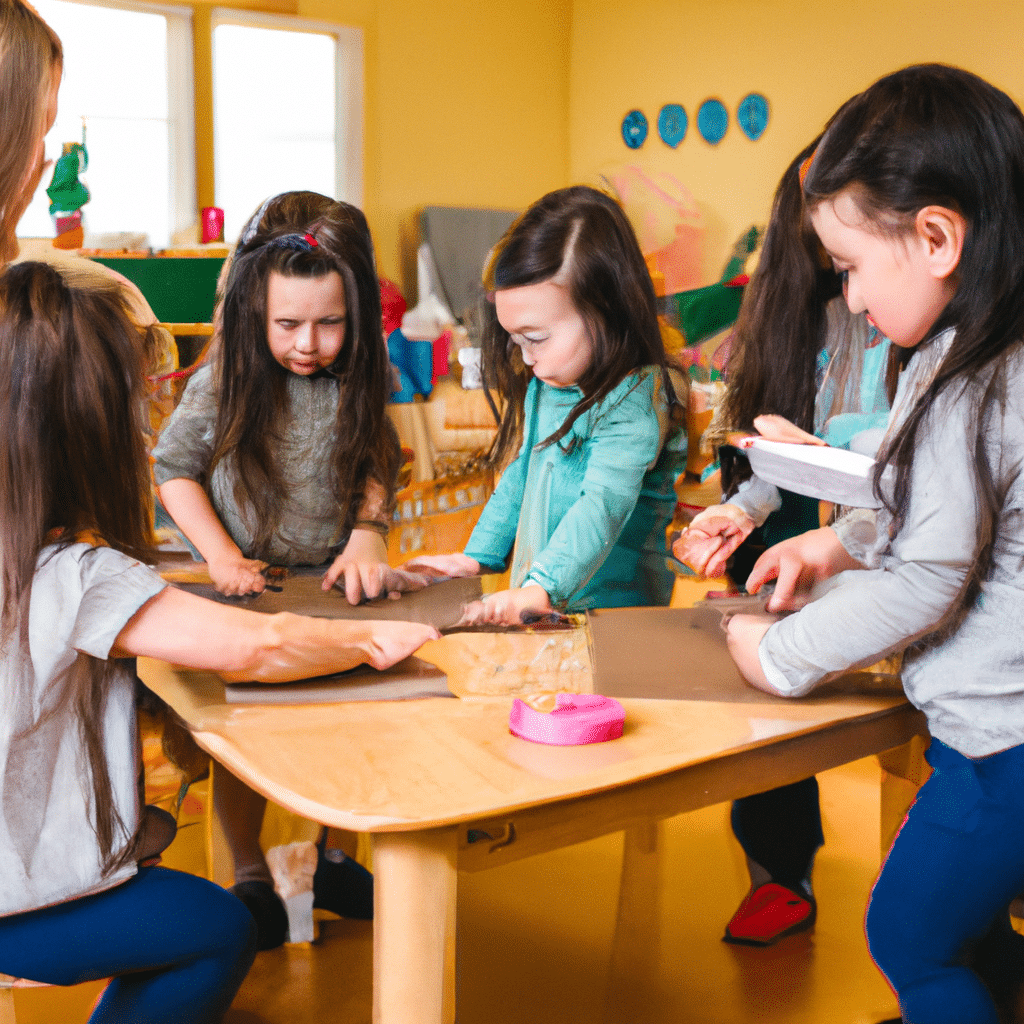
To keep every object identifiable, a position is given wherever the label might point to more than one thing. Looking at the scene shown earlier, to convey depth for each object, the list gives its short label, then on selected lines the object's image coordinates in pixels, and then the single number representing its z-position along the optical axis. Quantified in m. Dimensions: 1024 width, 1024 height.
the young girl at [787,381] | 1.09
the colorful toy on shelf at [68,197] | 3.01
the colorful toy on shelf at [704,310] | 2.46
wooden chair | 0.79
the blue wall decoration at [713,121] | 3.93
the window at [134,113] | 3.78
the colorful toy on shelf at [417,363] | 3.50
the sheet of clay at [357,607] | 1.01
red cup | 3.84
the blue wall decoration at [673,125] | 4.09
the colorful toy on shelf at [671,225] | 3.60
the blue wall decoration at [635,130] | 4.30
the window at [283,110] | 4.04
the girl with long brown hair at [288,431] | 1.24
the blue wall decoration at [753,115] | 3.79
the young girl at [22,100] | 1.04
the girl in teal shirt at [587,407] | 1.13
